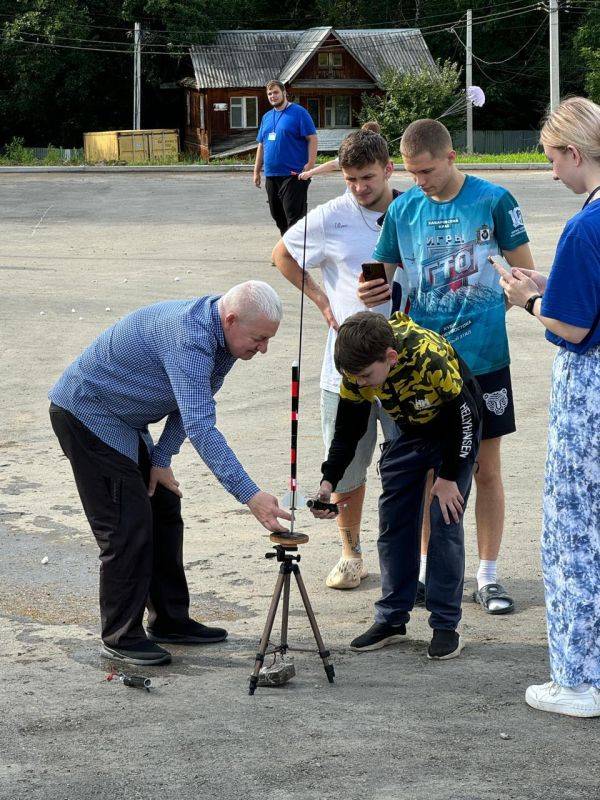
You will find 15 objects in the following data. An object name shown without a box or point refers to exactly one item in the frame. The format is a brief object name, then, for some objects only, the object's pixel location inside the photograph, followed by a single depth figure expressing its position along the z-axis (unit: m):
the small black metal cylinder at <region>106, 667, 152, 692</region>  4.43
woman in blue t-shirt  3.80
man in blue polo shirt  13.31
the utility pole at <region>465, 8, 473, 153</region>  50.81
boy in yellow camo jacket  4.26
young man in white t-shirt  5.42
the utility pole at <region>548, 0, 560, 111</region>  37.91
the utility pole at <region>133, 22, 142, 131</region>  52.56
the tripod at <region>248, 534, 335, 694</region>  4.26
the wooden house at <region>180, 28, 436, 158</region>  53.38
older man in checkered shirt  4.27
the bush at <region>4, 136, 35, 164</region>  42.41
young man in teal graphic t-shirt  4.91
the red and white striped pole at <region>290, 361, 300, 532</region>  4.29
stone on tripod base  4.38
